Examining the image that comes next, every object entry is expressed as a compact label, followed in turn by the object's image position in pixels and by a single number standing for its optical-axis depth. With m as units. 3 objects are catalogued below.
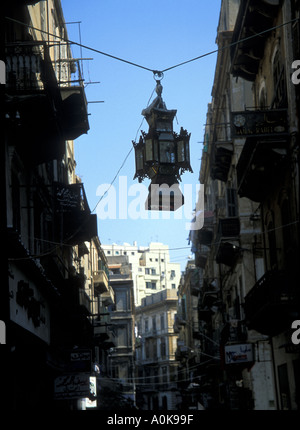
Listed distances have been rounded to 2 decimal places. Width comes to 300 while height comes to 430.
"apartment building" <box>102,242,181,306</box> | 122.38
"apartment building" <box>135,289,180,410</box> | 90.19
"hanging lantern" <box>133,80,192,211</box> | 13.20
